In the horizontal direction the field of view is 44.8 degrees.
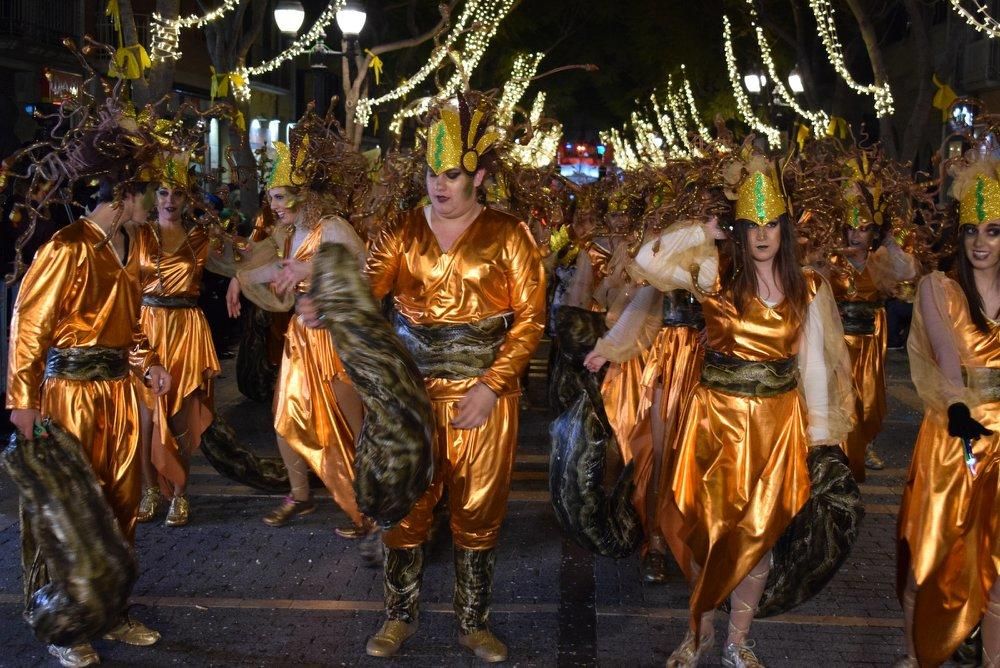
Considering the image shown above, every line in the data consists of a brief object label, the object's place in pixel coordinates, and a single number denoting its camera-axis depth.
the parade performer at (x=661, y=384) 6.19
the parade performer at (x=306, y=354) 6.88
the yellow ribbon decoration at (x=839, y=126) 15.91
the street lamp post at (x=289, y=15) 16.02
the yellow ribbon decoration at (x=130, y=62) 8.88
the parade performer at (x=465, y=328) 4.97
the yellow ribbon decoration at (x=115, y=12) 11.80
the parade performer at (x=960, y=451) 4.69
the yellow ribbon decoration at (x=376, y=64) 20.17
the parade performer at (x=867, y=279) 8.22
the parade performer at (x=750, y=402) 4.82
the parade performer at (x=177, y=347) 7.06
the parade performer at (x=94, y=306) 4.89
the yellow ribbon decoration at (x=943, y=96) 8.32
